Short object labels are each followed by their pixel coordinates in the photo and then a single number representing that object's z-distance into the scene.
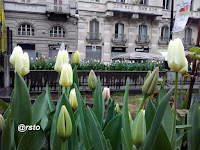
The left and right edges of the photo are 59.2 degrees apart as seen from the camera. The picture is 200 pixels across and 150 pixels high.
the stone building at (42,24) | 16.56
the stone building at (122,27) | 18.55
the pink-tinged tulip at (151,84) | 0.81
